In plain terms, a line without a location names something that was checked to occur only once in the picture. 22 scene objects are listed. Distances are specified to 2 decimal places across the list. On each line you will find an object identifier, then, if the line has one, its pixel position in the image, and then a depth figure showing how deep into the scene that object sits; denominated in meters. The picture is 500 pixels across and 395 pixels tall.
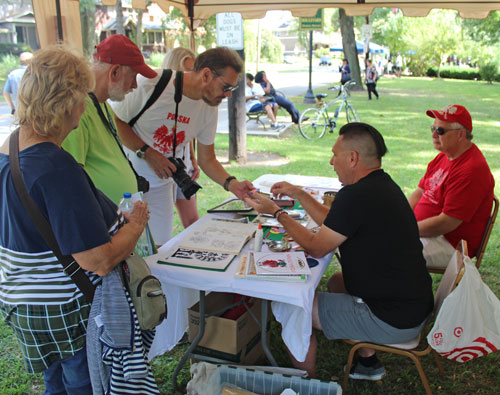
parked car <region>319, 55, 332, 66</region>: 56.94
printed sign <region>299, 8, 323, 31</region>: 13.73
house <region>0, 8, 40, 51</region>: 25.31
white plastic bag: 2.08
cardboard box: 2.38
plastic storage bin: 2.06
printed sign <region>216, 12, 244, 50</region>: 6.15
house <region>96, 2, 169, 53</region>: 38.88
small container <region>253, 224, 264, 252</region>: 2.36
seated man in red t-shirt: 2.92
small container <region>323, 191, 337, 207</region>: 2.96
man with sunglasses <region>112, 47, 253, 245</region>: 2.78
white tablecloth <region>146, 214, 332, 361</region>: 1.97
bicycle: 10.35
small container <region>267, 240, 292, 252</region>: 2.36
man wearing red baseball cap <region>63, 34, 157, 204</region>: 2.04
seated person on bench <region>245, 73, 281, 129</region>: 10.90
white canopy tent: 4.71
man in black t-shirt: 2.14
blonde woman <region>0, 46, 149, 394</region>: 1.46
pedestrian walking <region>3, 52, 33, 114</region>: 8.42
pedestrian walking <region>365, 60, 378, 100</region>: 17.73
